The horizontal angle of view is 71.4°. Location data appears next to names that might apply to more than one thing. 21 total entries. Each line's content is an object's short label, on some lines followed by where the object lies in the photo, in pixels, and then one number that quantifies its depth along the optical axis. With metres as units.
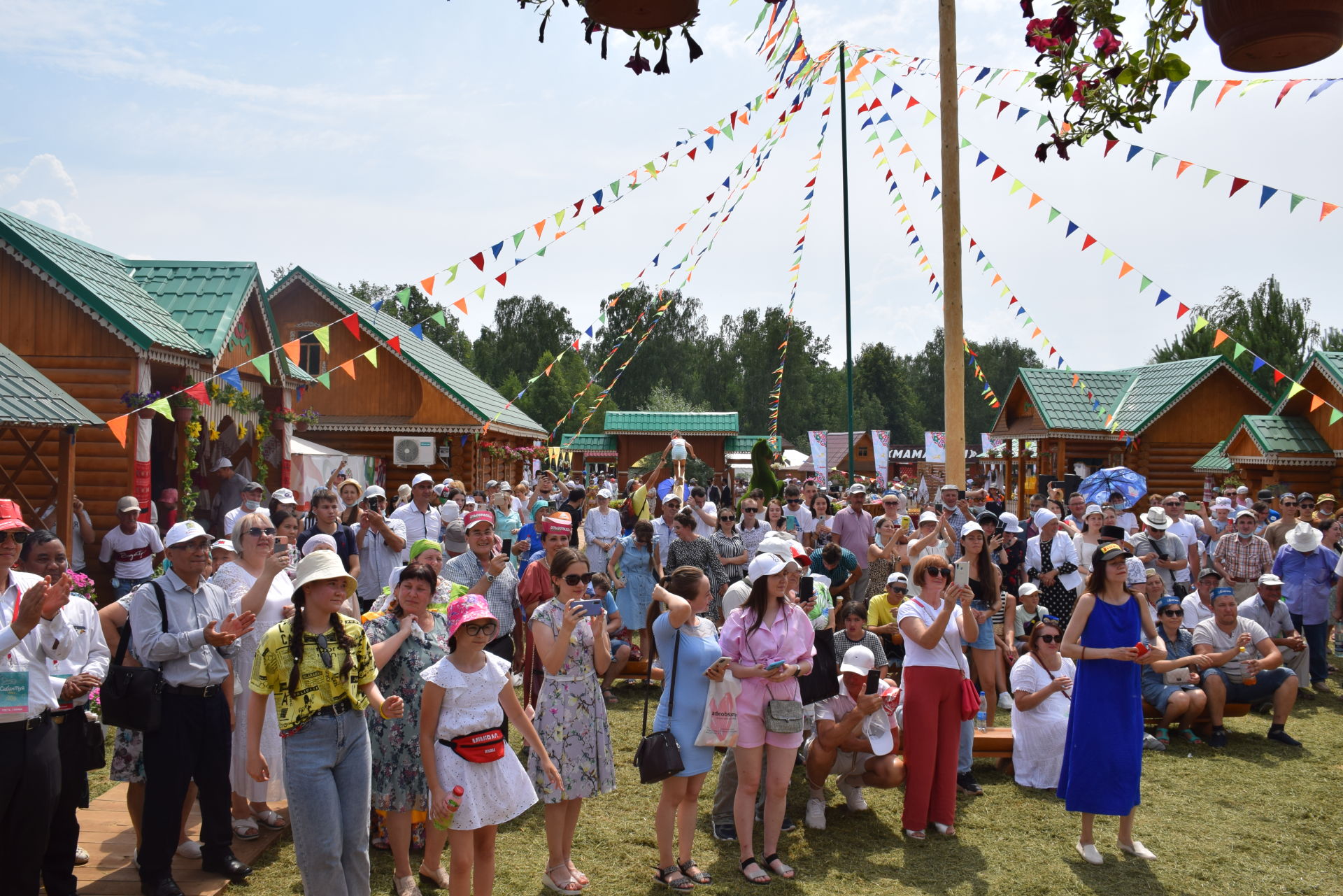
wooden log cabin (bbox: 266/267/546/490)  22.34
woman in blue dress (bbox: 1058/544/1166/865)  5.42
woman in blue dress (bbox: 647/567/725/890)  4.91
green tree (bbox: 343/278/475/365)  54.88
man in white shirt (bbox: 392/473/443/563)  9.89
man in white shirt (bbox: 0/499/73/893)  3.93
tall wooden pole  8.27
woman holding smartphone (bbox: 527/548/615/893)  4.80
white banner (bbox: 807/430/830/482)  26.27
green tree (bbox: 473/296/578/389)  59.75
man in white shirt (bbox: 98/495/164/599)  9.36
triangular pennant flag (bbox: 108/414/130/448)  9.26
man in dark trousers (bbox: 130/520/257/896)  4.52
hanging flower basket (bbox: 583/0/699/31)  1.80
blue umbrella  11.21
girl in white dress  4.08
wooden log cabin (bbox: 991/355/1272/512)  24.45
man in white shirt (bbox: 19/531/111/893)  4.33
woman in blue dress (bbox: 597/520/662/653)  9.87
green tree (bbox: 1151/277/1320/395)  40.34
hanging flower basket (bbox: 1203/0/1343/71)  1.63
